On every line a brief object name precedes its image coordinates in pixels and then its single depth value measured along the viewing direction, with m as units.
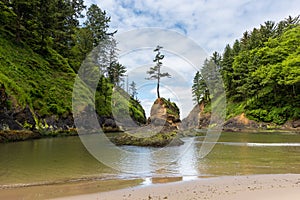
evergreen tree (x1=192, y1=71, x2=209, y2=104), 58.16
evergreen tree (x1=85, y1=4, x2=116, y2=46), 48.47
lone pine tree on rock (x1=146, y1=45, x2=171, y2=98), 31.00
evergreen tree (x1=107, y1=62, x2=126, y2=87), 44.93
